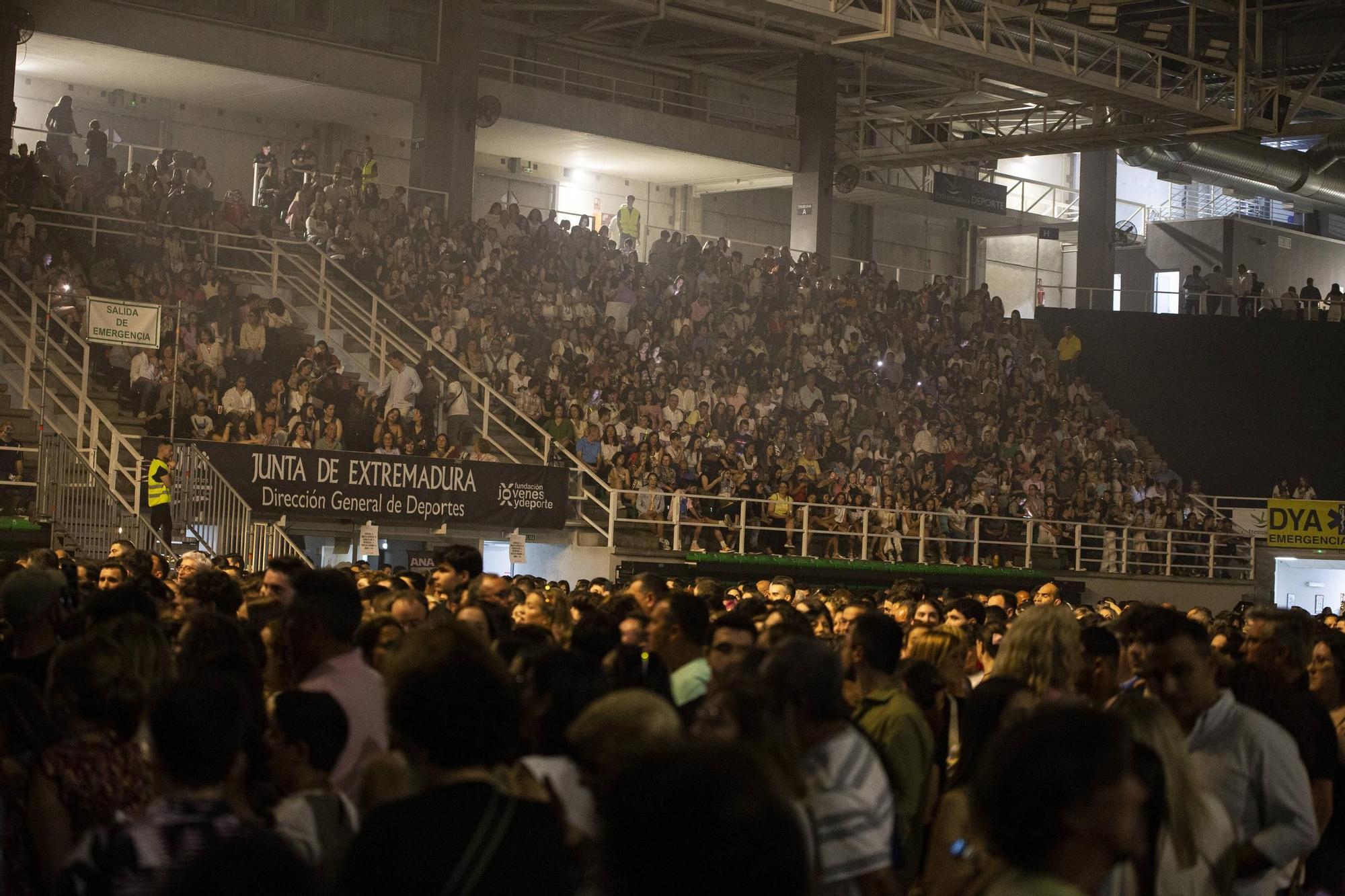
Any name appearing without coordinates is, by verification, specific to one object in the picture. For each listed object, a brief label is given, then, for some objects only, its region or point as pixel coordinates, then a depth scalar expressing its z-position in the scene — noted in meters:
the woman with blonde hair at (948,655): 7.06
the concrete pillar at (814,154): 33.88
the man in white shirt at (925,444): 28.58
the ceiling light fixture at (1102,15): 26.75
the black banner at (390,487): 18.25
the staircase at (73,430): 17.14
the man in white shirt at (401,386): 22.22
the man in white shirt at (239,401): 20.17
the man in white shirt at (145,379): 20.06
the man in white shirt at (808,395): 28.52
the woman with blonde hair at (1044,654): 5.85
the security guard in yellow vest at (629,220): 33.38
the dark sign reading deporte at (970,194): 37.62
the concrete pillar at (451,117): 28.98
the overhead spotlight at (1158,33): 28.30
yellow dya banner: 27.55
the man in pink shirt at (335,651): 4.74
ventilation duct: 38.66
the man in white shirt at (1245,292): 36.41
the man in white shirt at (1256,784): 4.80
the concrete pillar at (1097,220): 39.69
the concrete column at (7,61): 24.14
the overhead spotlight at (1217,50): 28.38
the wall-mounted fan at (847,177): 34.25
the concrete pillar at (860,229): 40.34
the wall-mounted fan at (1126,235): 44.44
